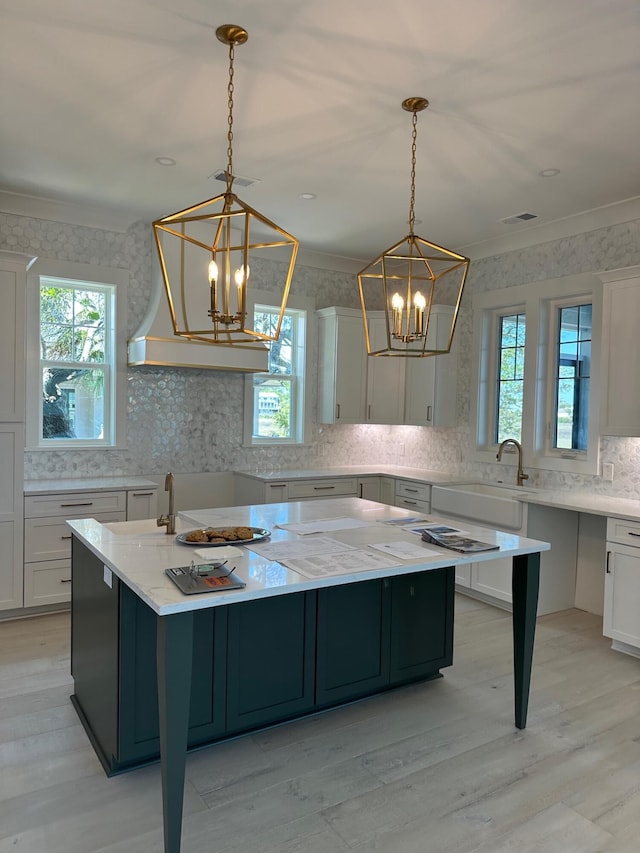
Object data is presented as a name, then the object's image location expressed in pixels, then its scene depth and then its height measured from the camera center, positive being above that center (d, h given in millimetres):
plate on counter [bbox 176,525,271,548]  2582 -573
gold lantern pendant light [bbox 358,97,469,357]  5348 +1205
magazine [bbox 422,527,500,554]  2584 -572
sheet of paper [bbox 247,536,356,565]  2461 -594
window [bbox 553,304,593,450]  4590 +278
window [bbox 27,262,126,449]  4582 +303
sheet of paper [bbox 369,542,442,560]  2484 -588
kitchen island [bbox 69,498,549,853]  1942 -981
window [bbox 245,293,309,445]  5629 +192
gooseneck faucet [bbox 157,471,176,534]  2660 -535
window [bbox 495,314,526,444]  5113 +299
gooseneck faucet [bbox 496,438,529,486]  4875 -293
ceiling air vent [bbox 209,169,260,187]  3863 +1455
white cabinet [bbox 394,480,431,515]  5070 -728
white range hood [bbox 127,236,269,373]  4512 +414
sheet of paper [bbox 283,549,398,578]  2223 -591
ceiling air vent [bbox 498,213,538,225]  4500 +1449
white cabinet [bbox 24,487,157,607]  4098 -915
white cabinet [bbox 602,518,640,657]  3621 -1028
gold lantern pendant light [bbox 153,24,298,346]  4504 +1151
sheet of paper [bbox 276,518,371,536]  2963 -589
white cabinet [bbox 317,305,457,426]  5457 +257
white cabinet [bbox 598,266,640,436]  3854 +403
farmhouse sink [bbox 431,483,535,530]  4367 -682
